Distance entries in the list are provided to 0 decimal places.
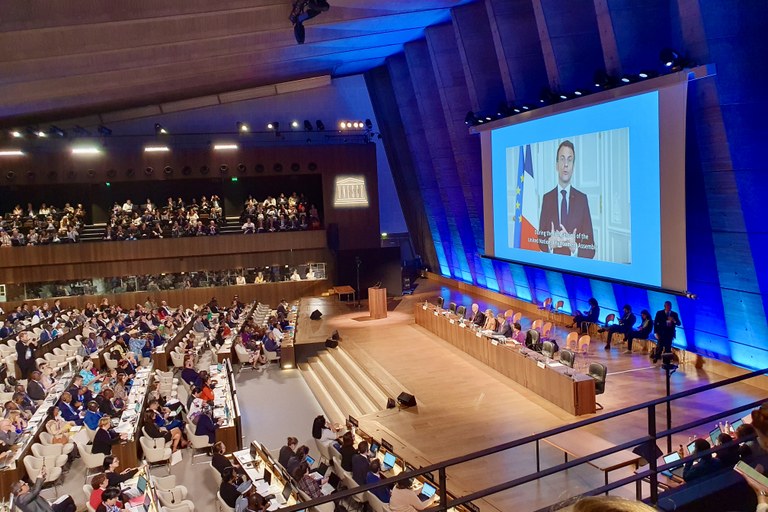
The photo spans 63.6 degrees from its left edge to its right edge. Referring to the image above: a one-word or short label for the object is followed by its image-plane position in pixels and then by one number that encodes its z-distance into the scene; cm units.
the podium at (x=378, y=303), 1720
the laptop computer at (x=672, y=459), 529
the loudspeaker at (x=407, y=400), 977
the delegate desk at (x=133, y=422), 933
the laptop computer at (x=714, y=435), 572
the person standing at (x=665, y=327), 1039
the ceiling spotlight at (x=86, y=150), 2173
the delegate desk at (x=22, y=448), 859
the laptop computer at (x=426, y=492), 645
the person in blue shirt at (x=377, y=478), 662
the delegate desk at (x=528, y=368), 878
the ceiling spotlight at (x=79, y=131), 2292
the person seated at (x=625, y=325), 1173
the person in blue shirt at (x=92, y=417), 988
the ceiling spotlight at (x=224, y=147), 2269
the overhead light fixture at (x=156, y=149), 2214
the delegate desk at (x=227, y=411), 977
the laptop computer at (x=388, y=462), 739
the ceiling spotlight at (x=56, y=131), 2198
